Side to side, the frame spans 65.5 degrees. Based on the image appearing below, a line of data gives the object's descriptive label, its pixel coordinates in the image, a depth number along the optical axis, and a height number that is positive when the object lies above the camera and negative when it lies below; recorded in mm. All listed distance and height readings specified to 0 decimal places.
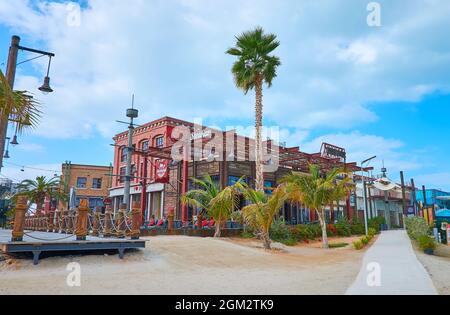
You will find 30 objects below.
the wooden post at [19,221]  9789 -204
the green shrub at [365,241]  19006 -1249
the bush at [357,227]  28869 -770
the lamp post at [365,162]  25547 +4461
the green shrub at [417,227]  22366 -559
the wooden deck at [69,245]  9391 -897
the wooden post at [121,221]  12469 -219
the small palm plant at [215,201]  17672 +790
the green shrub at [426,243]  16578 -1172
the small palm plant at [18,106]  6129 +1941
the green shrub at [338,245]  19994 -1584
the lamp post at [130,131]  19438 +4725
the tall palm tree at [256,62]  20453 +9018
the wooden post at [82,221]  11164 -210
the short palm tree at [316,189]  19219 +1524
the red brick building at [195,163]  24781 +4185
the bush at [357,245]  17703 -1377
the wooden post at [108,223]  12625 -297
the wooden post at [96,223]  13336 -320
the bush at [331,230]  26219 -939
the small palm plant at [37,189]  25641 +1808
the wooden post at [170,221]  20170 -316
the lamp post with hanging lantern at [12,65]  8102 +3672
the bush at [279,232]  20128 -866
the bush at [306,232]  21859 -937
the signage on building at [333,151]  36938 +7117
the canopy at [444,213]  32562 +532
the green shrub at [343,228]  27042 -806
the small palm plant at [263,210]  15750 +292
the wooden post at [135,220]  12091 -188
